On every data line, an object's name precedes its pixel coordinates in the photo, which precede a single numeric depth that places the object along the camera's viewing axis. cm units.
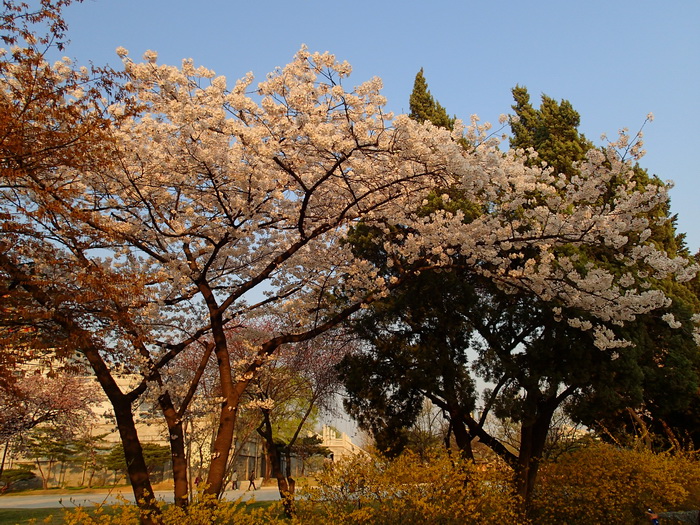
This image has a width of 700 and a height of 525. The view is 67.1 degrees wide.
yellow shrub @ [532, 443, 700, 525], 948
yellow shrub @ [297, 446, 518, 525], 626
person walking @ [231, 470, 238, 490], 2512
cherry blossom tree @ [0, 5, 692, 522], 617
